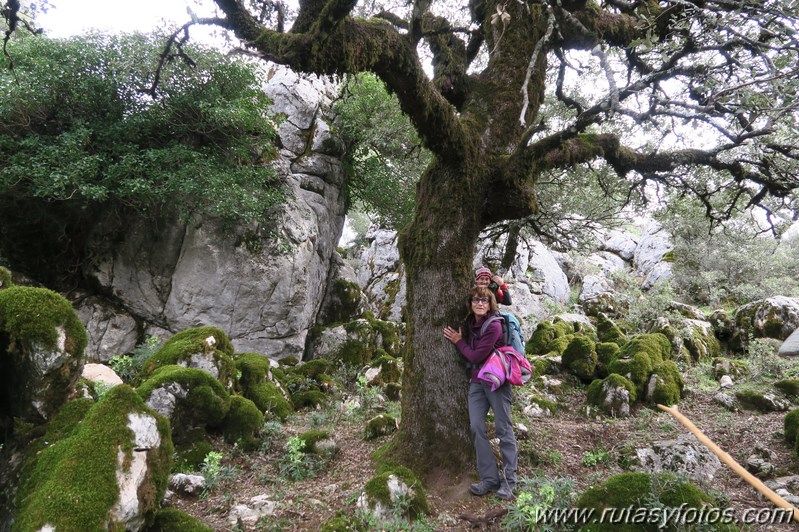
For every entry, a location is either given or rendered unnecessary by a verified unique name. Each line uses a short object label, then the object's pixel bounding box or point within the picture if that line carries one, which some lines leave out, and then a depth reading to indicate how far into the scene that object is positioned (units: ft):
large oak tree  13.71
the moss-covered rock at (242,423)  19.84
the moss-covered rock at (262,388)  23.75
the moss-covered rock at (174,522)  11.82
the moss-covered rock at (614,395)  25.32
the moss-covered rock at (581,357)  30.99
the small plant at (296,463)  17.25
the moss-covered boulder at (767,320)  40.11
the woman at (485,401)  15.40
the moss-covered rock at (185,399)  17.98
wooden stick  3.67
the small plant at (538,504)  12.16
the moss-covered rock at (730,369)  32.86
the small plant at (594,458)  17.85
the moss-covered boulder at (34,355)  12.09
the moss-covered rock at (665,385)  26.37
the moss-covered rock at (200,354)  21.53
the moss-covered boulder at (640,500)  11.32
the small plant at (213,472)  15.51
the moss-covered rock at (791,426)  18.42
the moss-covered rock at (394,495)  13.79
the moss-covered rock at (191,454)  17.29
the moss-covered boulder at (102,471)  9.89
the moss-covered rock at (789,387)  26.48
